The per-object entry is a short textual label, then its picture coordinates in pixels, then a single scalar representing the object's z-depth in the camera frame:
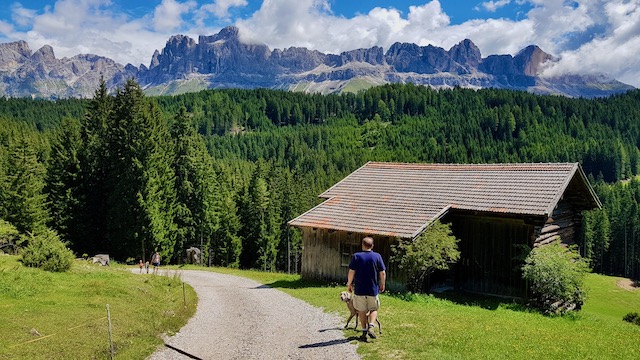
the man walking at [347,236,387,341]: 11.58
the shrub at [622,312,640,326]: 31.45
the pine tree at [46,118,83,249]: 45.88
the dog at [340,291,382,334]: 13.10
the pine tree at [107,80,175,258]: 43.47
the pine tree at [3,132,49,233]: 42.38
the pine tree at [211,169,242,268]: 64.06
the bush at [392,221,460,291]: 23.36
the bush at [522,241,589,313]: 22.53
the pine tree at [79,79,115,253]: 46.53
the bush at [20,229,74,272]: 22.52
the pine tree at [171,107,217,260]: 51.22
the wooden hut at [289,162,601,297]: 24.72
